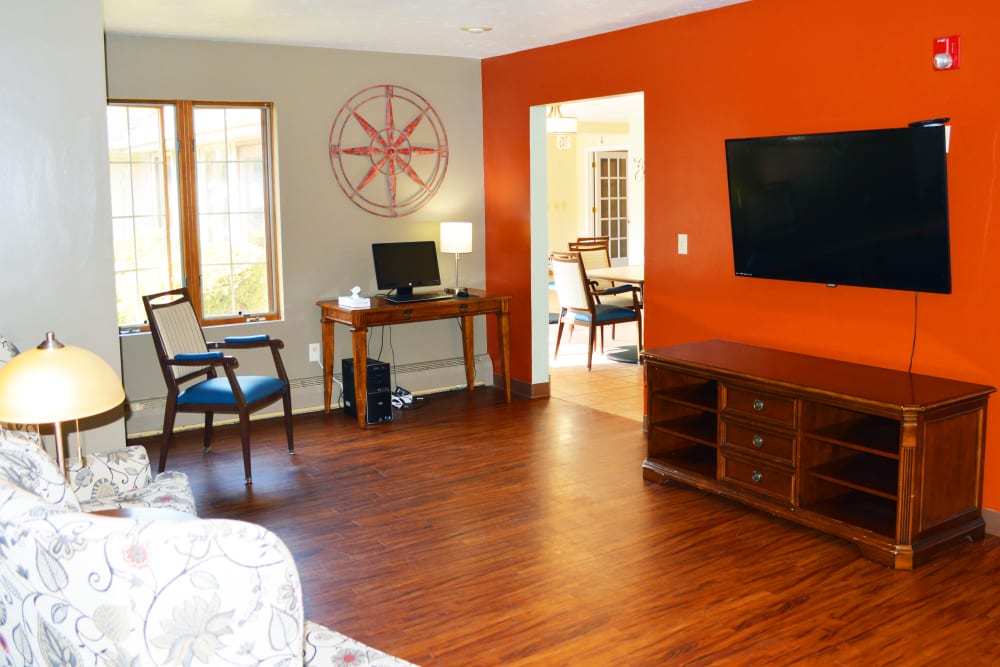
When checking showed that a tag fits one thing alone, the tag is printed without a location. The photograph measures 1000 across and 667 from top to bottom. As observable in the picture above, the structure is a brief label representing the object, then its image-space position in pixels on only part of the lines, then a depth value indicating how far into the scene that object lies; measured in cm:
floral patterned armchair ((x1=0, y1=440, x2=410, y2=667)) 150
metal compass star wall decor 643
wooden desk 595
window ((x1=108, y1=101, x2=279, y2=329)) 581
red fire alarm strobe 398
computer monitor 642
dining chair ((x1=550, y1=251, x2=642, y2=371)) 755
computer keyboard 624
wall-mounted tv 388
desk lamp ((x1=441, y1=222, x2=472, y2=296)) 658
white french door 1317
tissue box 600
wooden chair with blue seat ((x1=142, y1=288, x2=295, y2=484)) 494
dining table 793
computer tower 605
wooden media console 370
